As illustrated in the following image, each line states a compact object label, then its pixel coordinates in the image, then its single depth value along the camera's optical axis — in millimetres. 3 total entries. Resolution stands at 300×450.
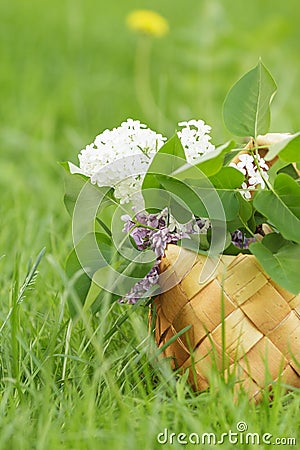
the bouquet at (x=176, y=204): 1877
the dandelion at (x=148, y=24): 3426
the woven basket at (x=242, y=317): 1882
